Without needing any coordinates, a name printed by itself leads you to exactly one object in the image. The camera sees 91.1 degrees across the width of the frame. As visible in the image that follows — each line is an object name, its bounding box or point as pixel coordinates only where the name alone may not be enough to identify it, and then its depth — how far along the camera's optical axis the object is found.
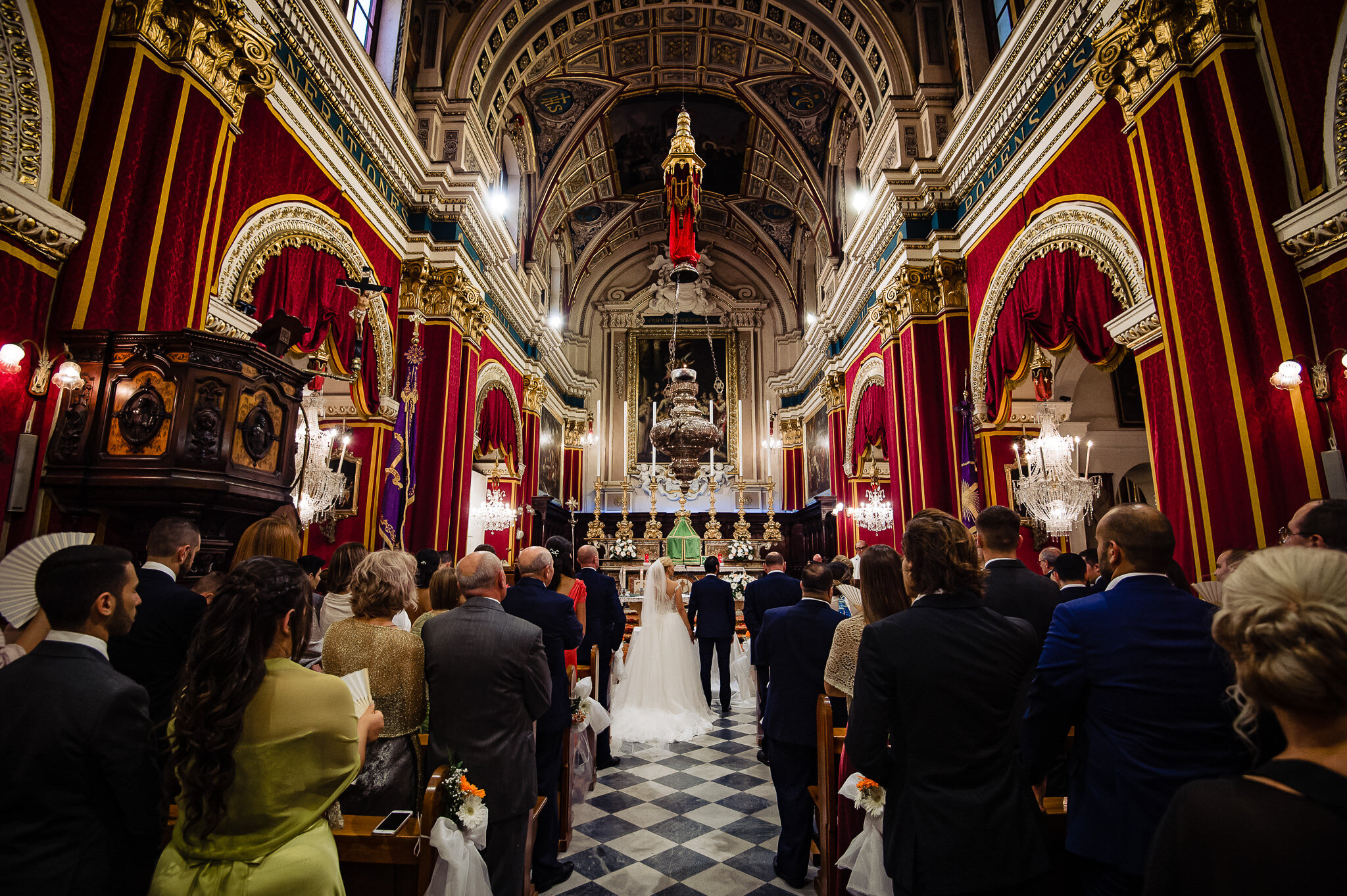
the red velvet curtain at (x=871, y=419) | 10.08
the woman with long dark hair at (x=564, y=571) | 4.43
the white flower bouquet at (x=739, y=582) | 10.41
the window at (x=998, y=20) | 7.30
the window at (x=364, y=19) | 7.28
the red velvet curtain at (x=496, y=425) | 10.62
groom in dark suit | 6.46
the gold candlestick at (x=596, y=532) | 15.18
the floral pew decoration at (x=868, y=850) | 2.27
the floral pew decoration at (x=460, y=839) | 2.00
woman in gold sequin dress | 2.26
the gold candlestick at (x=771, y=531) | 15.37
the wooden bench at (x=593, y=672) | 4.72
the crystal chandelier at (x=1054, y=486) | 6.12
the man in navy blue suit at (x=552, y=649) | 3.31
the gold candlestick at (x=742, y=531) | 14.62
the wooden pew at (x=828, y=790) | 2.82
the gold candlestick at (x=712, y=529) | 14.47
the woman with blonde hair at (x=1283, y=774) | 0.82
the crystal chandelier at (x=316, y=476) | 5.79
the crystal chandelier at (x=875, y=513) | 9.98
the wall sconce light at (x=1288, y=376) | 3.52
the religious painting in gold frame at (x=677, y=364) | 17.69
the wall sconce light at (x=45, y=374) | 3.26
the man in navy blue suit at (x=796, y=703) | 3.19
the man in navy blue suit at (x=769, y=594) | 5.38
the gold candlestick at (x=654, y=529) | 13.98
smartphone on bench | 2.05
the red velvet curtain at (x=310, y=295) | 5.36
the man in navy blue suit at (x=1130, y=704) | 1.59
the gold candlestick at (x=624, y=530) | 14.63
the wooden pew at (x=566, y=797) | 3.57
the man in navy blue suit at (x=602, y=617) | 5.07
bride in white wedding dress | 6.03
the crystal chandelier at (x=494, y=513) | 10.42
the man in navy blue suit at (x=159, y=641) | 2.27
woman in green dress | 1.39
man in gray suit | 2.42
